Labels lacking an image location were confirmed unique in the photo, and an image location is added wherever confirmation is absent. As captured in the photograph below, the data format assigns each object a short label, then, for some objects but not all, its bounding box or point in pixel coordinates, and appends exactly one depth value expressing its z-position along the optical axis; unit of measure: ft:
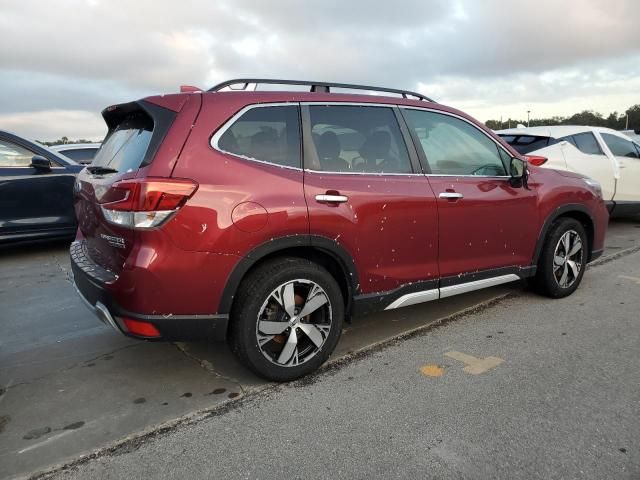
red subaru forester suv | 9.04
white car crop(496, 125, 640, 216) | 24.79
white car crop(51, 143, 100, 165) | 31.78
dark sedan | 21.48
